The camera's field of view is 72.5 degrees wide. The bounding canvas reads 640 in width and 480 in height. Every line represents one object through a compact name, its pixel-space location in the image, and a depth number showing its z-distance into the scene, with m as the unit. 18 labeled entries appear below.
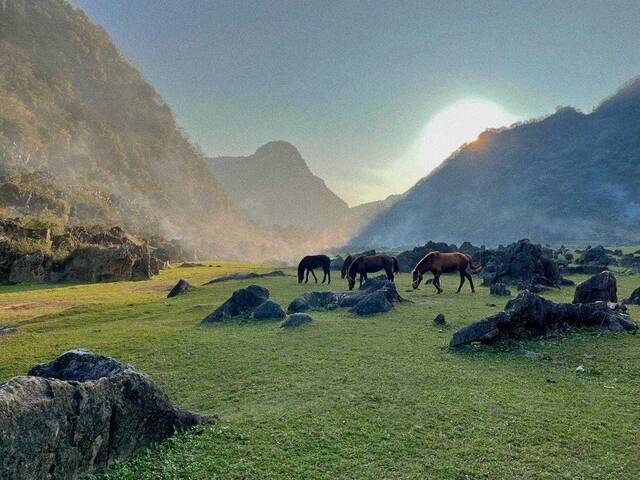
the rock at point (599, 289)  19.06
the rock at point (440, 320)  17.83
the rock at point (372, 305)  20.91
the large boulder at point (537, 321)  13.73
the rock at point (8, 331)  19.49
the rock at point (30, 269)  46.03
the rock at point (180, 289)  33.75
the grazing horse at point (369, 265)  32.78
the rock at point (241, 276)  42.72
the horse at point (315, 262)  41.80
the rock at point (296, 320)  18.11
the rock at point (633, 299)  20.97
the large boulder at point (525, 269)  32.56
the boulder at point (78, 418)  5.45
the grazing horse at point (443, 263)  30.28
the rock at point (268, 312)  20.62
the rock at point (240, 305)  20.89
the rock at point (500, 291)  27.33
